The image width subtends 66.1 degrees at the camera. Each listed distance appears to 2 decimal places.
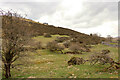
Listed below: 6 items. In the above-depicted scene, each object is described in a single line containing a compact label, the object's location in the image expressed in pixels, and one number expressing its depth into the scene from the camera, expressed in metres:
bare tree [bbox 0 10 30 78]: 12.42
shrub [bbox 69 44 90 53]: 44.78
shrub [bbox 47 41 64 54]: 46.77
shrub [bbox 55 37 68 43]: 77.94
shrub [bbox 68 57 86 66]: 18.85
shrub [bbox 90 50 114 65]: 11.96
